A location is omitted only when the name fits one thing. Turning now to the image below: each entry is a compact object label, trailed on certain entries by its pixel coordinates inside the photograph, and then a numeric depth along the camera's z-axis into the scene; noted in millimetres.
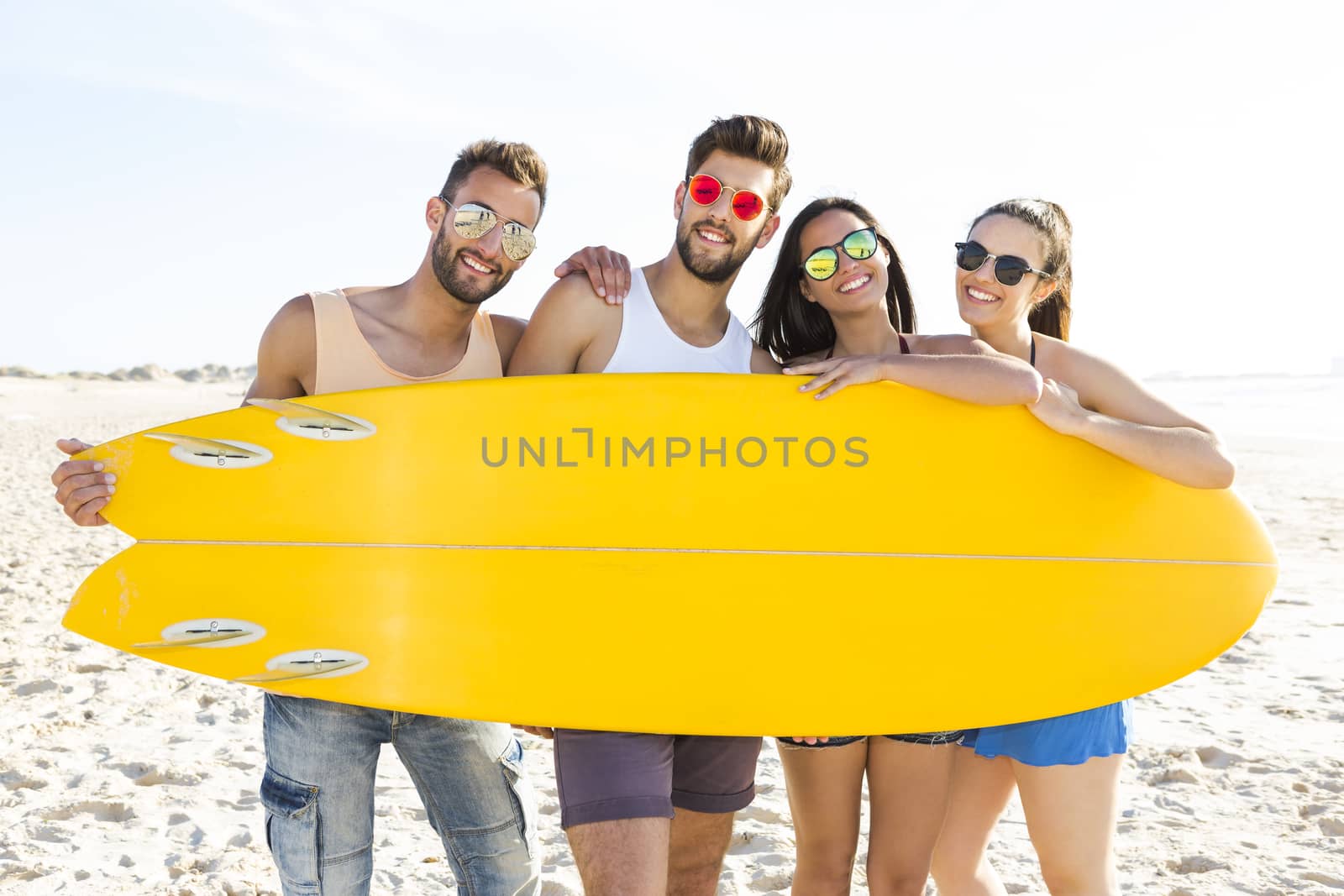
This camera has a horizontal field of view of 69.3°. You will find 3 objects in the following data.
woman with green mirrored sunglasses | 1918
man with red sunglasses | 1920
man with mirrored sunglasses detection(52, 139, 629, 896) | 1897
